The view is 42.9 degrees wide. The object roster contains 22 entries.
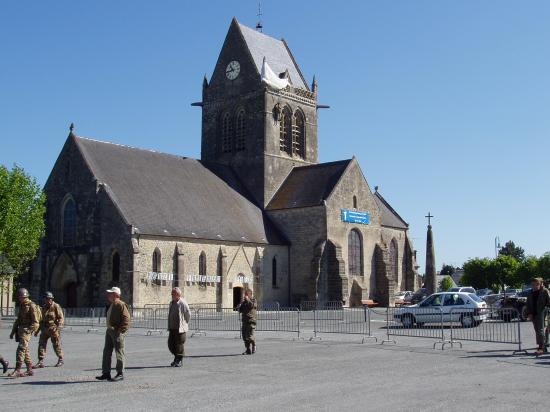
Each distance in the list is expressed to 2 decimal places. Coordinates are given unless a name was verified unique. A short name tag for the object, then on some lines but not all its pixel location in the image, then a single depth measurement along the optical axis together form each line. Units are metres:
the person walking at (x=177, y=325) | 14.09
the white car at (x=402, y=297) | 49.03
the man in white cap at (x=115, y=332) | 12.16
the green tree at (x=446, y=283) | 75.36
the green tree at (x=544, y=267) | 74.56
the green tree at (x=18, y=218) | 36.59
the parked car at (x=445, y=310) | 24.97
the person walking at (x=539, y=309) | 15.85
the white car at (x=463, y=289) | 43.59
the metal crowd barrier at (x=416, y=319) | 25.06
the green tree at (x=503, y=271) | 73.75
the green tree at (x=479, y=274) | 74.31
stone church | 38.09
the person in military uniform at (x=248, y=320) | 16.58
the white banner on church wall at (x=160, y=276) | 37.38
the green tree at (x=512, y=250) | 149.88
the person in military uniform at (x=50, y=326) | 14.38
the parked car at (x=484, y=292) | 56.42
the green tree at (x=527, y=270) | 75.25
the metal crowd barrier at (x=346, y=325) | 23.27
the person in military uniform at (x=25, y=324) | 12.81
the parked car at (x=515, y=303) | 29.74
